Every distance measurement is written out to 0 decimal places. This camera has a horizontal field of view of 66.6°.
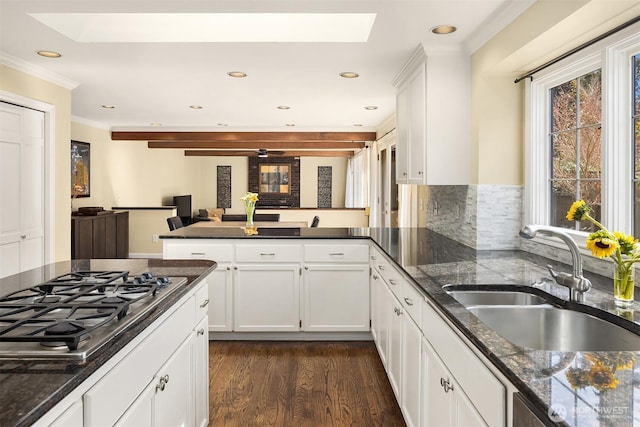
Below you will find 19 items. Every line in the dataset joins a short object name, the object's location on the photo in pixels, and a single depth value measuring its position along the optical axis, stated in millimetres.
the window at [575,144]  2461
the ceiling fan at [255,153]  12698
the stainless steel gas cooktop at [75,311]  1144
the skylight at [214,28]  3244
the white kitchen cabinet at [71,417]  989
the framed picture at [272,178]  15133
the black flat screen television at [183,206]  11991
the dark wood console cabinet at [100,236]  6512
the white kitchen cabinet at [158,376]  1205
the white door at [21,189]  3992
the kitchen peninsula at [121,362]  977
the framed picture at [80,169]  7152
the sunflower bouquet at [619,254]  1626
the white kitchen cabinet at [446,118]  3295
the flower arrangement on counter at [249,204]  5285
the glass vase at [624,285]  1662
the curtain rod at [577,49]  2084
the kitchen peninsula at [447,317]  984
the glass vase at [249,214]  5273
